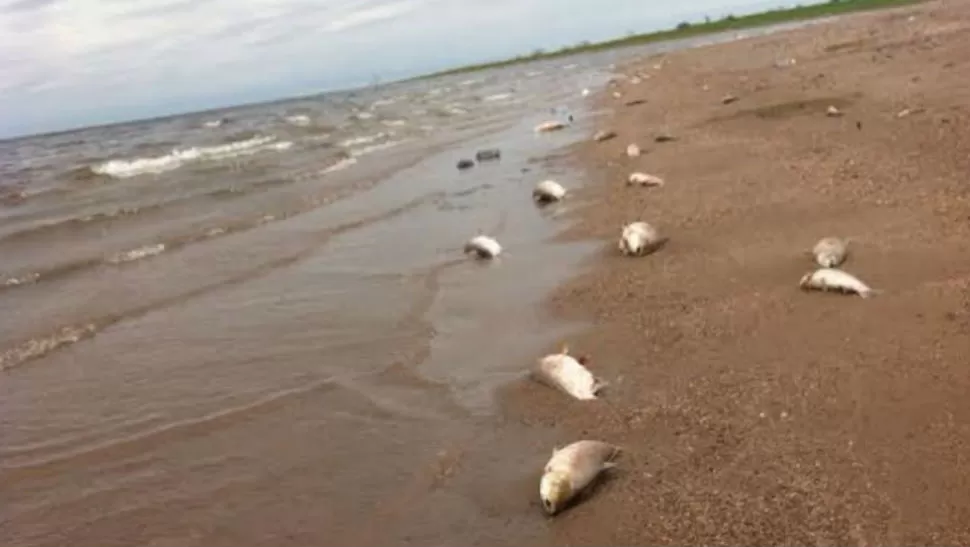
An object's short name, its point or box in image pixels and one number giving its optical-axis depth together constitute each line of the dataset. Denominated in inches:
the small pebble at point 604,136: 799.1
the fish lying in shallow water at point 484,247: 426.0
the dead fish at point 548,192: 543.8
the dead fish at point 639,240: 389.4
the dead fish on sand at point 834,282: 292.5
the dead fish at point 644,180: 540.1
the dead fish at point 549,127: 958.4
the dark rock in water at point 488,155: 789.2
